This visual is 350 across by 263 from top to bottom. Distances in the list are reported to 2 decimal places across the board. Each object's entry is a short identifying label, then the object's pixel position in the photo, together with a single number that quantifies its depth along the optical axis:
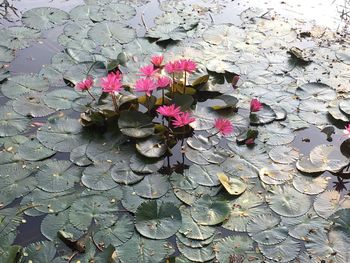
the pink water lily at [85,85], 2.61
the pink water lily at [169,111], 2.44
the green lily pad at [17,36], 3.36
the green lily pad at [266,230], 2.11
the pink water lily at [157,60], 2.81
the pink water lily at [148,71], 2.61
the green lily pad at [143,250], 2.00
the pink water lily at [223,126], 2.48
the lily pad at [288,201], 2.24
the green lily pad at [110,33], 3.39
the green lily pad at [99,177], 2.32
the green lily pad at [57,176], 2.30
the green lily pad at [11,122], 2.62
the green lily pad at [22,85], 2.90
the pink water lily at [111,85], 2.52
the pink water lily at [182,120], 2.44
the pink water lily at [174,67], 2.61
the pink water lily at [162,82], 2.60
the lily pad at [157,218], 2.11
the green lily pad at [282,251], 2.05
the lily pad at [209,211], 2.15
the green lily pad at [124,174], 2.35
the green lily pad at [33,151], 2.46
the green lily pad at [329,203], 2.25
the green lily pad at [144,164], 2.40
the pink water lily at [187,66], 2.61
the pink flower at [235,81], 3.01
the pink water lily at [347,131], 2.47
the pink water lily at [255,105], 2.71
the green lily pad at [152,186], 2.29
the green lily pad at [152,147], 2.46
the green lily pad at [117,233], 2.06
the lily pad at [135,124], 2.52
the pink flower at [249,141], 2.59
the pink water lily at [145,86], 2.52
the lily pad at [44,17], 3.57
